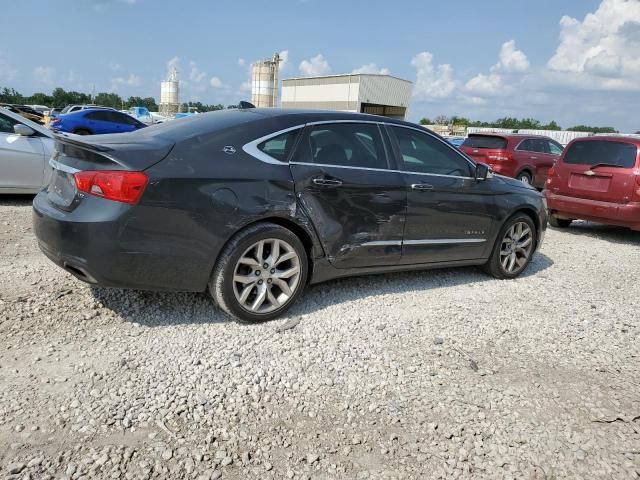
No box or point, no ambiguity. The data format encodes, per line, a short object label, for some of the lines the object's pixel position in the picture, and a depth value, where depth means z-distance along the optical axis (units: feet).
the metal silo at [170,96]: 280.51
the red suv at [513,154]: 43.11
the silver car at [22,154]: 23.67
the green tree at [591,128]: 191.01
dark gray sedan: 10.90
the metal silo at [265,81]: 232.32
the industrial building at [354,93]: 203.82
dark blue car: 69.72
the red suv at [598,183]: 25.67
